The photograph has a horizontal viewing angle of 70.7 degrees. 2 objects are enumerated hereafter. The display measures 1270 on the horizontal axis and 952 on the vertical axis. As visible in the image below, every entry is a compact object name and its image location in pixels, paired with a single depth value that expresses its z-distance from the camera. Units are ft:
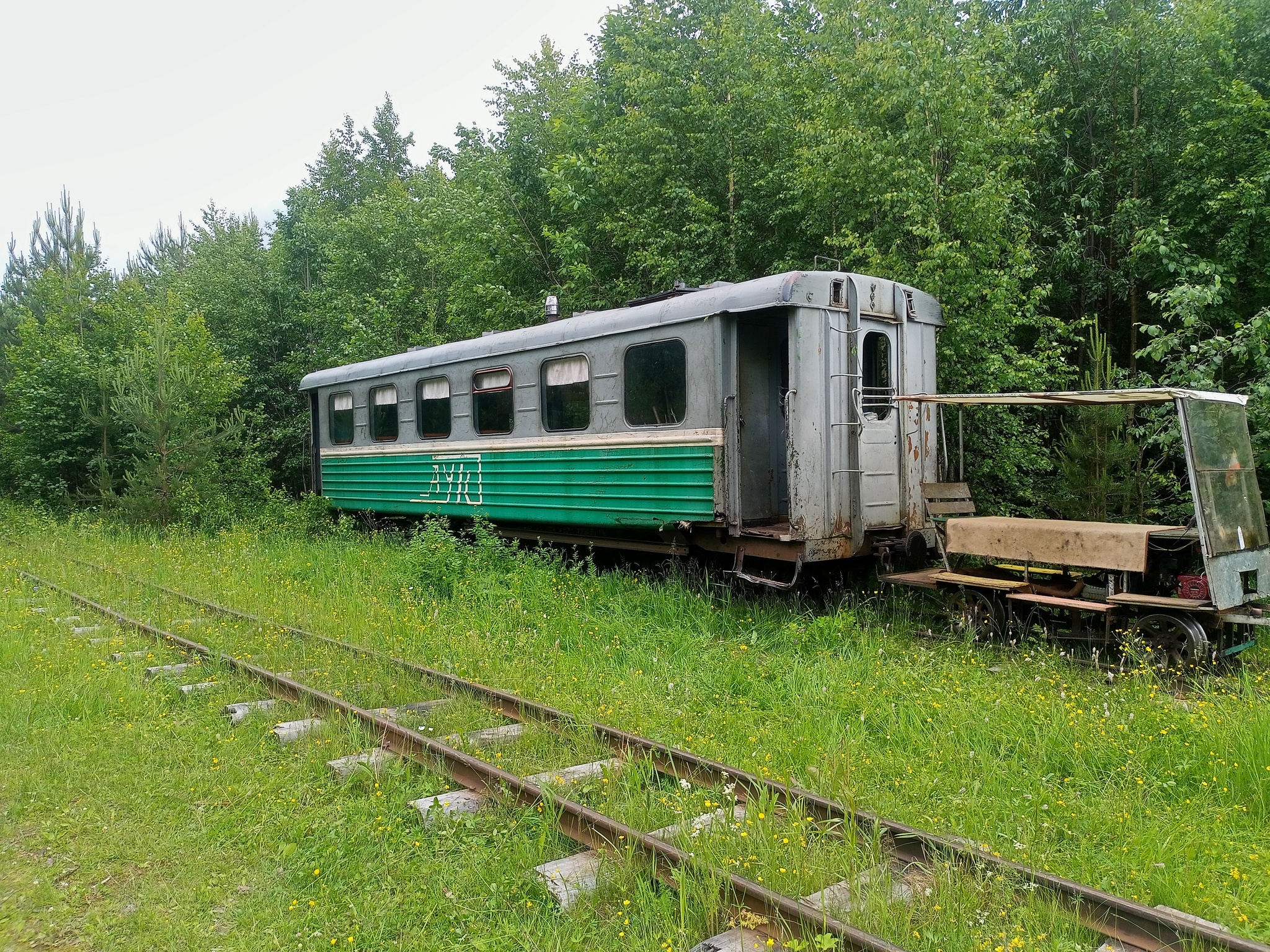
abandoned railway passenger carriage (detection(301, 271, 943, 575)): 26.45
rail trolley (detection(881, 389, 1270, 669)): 20.65
